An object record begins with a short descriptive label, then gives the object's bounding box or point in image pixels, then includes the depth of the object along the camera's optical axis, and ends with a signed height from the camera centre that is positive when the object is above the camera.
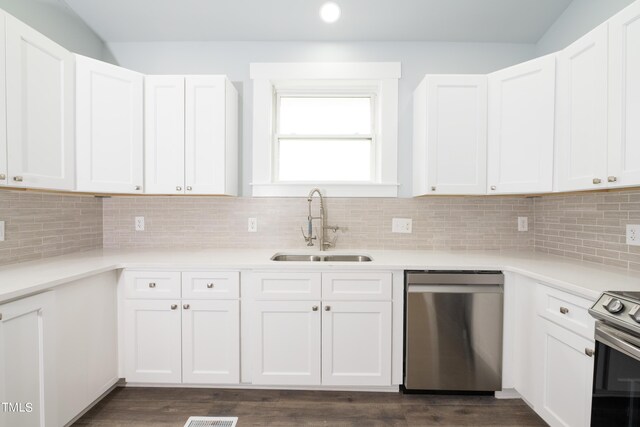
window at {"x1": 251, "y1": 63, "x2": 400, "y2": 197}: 2.64 +0.71
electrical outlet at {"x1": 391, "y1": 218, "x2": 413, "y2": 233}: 2.68 -0.14
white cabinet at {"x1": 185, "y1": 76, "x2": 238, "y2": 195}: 2.31 +0.55
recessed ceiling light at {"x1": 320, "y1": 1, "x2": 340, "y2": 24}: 2.40 +1.54
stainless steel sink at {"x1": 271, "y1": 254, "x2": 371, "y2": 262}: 2.46 -0.40
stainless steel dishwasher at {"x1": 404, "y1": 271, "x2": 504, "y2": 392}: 1.99 -0.78
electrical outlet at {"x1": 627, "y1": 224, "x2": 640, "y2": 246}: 1.82 -0.15
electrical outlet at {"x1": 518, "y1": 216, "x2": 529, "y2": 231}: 2.66 -0.12
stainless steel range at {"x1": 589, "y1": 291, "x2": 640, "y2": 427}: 1.12 -0.58
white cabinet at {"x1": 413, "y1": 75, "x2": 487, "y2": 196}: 2.28 +0.56
